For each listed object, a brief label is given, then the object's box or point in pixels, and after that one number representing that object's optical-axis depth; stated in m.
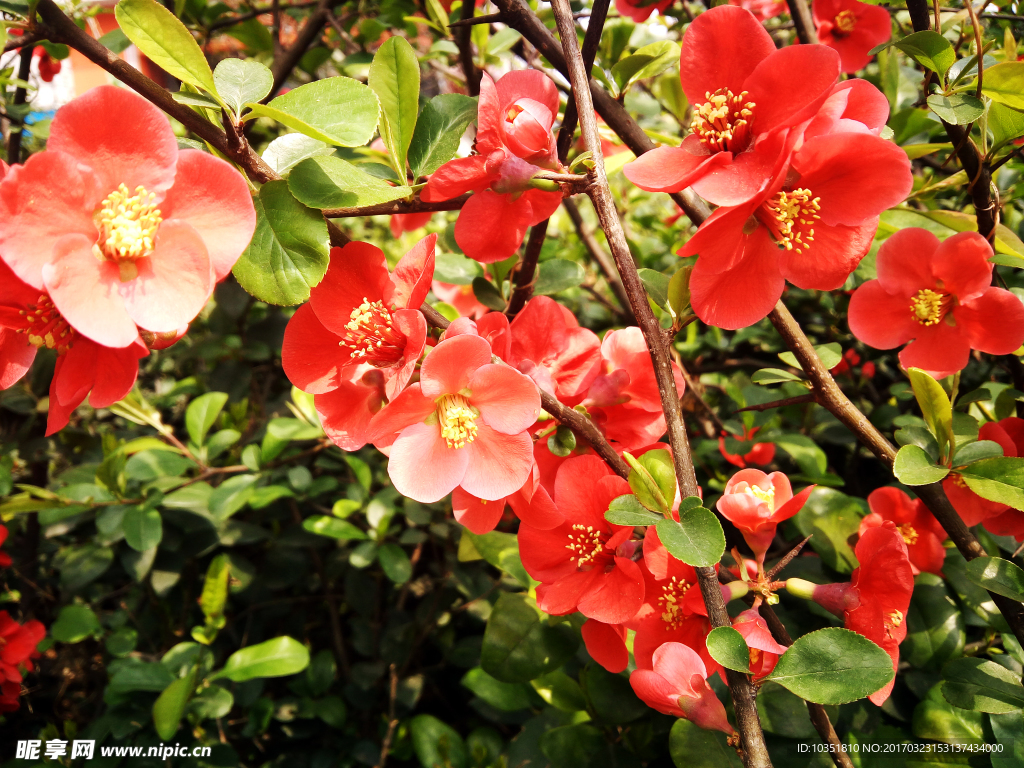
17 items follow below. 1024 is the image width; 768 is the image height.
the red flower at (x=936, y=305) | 0.21
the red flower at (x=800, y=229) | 0.17
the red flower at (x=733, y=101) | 0.17
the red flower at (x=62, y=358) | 0.16
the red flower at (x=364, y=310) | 0.18
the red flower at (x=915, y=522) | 0.24
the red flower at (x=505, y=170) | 0.19
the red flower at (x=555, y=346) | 0.21
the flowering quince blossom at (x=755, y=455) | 0.28
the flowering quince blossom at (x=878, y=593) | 0.18
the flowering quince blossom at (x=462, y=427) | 0.17
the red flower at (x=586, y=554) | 0.19
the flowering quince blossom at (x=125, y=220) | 0.15
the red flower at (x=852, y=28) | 0.28
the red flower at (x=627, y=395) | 0.21
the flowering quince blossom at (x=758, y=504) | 0.19
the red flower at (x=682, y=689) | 0.17
